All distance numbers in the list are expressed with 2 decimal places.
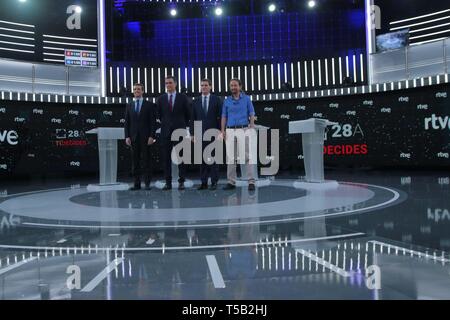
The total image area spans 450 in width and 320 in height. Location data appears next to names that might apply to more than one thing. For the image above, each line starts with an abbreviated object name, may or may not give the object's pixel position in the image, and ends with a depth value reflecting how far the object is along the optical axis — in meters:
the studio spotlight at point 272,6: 11.11
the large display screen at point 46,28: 9.32
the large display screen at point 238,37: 10.91
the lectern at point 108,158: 5.94
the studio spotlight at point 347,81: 9.75
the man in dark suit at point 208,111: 5.33
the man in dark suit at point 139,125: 5.50
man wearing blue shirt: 5.20
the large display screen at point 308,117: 8.02
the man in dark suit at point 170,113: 5.29
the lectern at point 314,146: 5.61
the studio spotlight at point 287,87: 10.18
